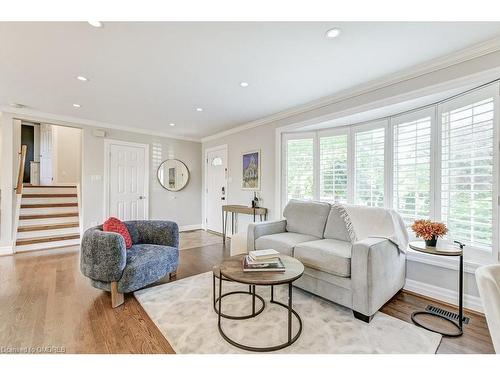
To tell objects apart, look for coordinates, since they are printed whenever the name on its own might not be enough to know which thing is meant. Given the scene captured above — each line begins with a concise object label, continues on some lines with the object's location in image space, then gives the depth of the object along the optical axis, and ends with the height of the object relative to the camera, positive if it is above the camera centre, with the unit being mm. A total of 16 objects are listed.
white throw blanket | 2203 -372
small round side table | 1771 -670
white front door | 5199 -11
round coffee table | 1553 -647
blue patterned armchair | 2078 -748
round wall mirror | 5325 +281
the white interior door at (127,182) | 4598 +85
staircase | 3994 -655
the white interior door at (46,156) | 6664 +850
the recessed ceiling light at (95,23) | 1673 +1197
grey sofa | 1881 -660
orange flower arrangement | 1884 -344
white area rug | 1577 -1095
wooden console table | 3985 -448
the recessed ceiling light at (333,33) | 1740 +1198
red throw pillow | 2410 -452
